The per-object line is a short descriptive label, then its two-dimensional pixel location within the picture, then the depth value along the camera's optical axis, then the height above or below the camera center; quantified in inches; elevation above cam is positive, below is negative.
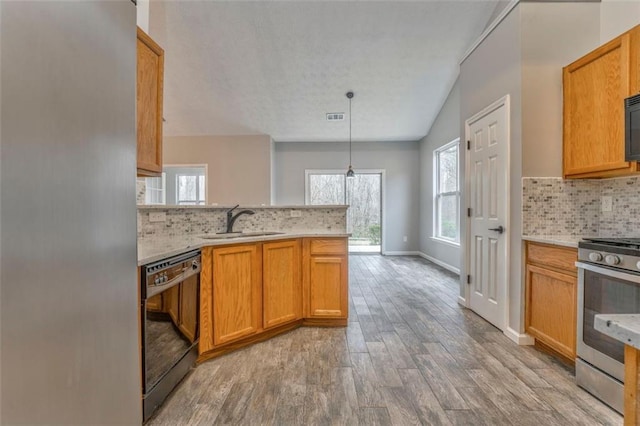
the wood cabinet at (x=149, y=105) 69.5 +25.7
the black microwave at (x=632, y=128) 75.8 +21.3
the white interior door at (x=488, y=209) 108.3 +0.6
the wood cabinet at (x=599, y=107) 79.8 +30.9
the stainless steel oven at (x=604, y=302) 65.2 -21.1
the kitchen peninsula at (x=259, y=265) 88.5 -18.6
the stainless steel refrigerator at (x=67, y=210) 19.9 +0.0
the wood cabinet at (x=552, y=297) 82.4 -25.5
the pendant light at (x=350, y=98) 208.9 +55.2
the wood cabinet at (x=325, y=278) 113.6 -25.5
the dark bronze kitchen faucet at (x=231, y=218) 116.9 -2.9
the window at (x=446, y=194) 220.5 +13.1
